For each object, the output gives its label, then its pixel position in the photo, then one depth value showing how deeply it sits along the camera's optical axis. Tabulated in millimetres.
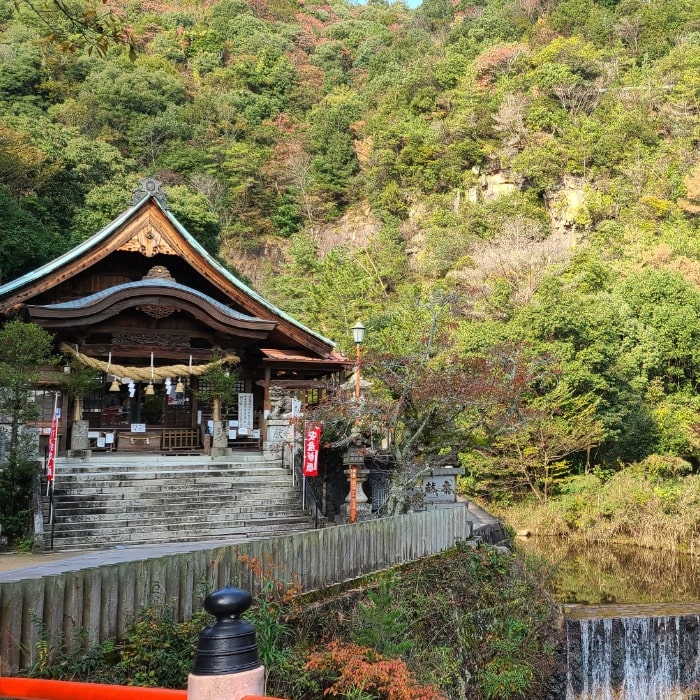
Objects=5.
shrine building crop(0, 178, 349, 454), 17750
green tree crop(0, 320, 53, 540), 13266
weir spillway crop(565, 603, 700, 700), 13516
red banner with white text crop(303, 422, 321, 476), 14336
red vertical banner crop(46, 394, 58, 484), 12898
